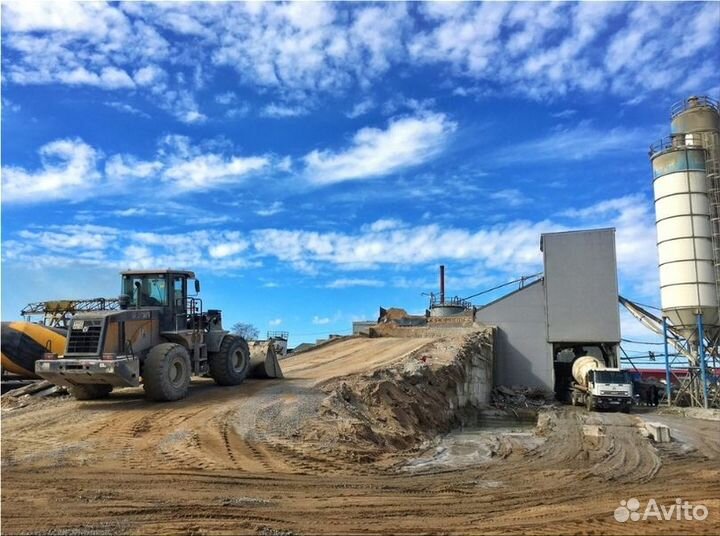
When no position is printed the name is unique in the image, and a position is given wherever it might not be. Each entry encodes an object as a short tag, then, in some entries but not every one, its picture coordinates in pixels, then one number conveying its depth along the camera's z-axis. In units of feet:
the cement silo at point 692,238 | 108.06
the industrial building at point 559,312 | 121.29
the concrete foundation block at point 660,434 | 55.93
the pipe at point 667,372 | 110.52
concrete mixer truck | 91.76
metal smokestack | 204.56
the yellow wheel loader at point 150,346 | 43.83
